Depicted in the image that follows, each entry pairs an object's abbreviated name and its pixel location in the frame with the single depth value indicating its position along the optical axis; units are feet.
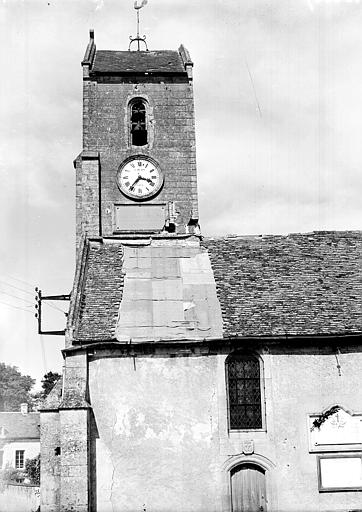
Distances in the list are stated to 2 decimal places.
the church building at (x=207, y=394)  69.62
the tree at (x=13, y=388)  273.75
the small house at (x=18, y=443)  202.28
